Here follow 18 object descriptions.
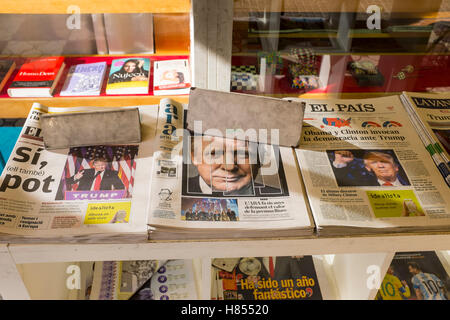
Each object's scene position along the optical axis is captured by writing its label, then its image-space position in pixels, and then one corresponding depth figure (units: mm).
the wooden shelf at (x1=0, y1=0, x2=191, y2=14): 1034
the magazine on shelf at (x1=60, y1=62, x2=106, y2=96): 1278
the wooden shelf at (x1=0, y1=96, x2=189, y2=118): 1248
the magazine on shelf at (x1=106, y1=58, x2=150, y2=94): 1286
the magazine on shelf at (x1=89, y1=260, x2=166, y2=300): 1128
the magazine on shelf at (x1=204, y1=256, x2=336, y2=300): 1122
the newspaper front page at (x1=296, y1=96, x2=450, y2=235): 784
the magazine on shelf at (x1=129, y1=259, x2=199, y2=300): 1114
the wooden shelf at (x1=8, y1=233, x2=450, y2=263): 777
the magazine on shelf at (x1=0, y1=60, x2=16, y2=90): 1303
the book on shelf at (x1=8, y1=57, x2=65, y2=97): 1257
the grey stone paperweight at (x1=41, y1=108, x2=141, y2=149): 868
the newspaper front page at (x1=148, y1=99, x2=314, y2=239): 773
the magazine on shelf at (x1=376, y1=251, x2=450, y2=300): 1096
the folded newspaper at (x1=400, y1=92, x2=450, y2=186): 899
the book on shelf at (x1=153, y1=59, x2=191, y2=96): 1290
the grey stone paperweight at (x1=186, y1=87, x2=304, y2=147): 895
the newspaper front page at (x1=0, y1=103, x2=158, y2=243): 749
